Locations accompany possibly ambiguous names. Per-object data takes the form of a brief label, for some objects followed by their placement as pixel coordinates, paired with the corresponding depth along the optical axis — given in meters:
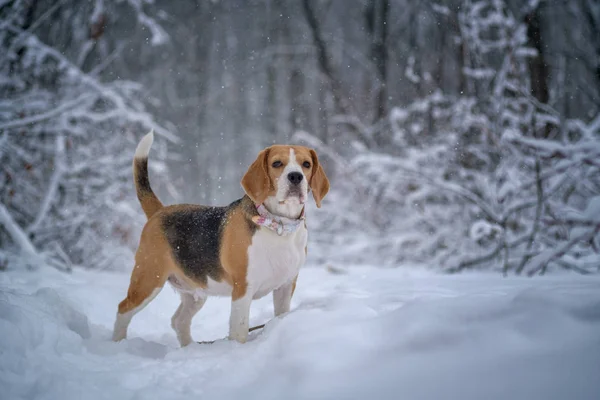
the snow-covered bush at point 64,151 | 5.74
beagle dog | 2.62
